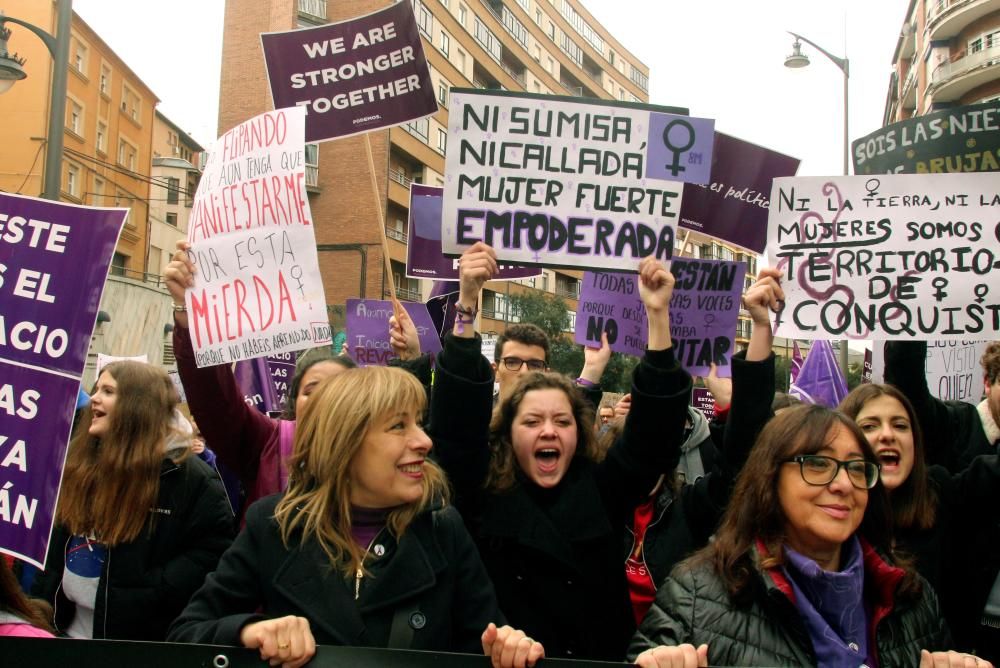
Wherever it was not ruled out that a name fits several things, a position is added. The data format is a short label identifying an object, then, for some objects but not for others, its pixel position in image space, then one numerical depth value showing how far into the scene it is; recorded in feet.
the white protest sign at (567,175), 12.18
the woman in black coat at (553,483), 9.37
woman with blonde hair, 7.23
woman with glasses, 7.28
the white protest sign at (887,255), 12.39
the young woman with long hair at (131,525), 10.19
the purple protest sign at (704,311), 14.48
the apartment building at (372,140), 119.65
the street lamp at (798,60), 62.64
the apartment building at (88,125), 102.89
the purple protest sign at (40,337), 8.53
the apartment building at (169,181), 154.81
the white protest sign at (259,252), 12.92
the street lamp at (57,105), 26.63
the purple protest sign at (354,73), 16.35
